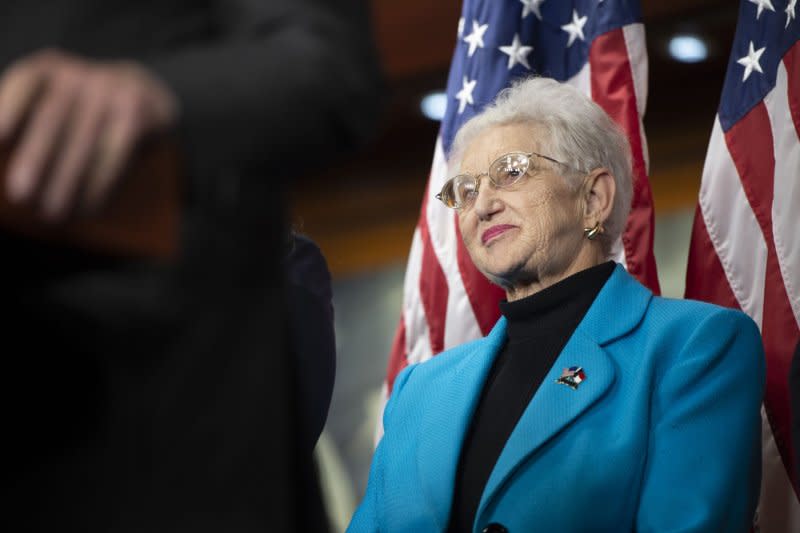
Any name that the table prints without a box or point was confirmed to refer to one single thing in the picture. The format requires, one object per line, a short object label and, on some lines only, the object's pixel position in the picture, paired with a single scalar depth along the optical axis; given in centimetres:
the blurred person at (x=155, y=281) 153
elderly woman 307
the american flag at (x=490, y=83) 355
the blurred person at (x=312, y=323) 324
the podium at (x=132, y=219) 147
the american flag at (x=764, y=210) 330
